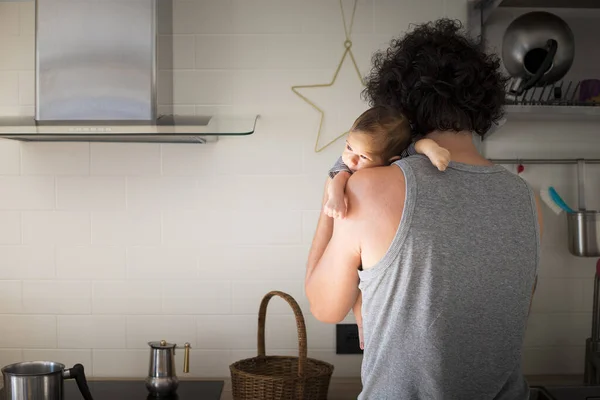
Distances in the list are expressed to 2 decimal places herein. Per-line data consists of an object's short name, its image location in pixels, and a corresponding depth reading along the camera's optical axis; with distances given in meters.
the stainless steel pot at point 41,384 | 2.09
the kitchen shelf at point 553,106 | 2.33
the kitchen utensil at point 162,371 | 2.37
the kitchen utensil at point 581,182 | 2.55
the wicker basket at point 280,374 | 2.19
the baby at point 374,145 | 1.45
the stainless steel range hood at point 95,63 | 2.26
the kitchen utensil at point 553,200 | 2.55
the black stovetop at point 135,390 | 2.39
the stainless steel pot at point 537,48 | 2.28
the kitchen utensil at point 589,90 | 2.46
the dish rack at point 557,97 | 2.35
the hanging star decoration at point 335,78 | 2.60
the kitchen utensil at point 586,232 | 2.49
